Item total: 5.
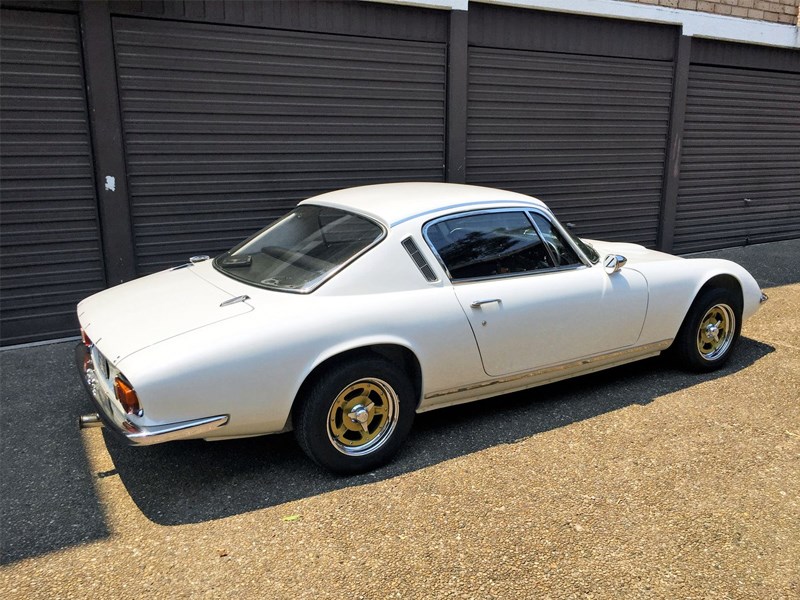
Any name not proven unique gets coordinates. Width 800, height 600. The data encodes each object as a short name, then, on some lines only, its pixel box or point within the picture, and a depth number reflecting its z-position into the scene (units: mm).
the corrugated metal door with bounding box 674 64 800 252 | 9336
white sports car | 3096
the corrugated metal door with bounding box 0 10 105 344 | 5371
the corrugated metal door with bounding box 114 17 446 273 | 5867
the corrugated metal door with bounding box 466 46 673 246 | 7602
